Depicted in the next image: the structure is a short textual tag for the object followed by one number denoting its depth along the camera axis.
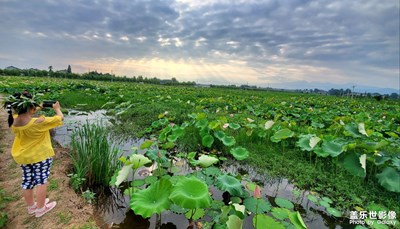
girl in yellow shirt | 2.13
